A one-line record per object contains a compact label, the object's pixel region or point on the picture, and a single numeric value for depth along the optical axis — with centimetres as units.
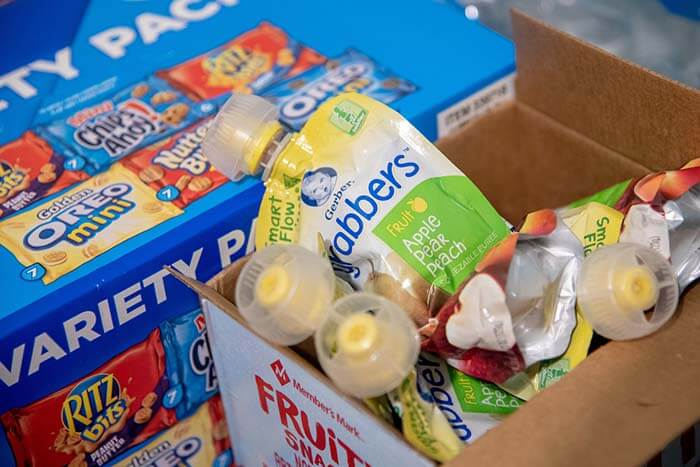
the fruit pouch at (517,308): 64
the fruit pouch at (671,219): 70
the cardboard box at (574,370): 63
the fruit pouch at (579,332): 70
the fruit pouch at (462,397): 72
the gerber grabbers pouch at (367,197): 72
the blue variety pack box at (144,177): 79
